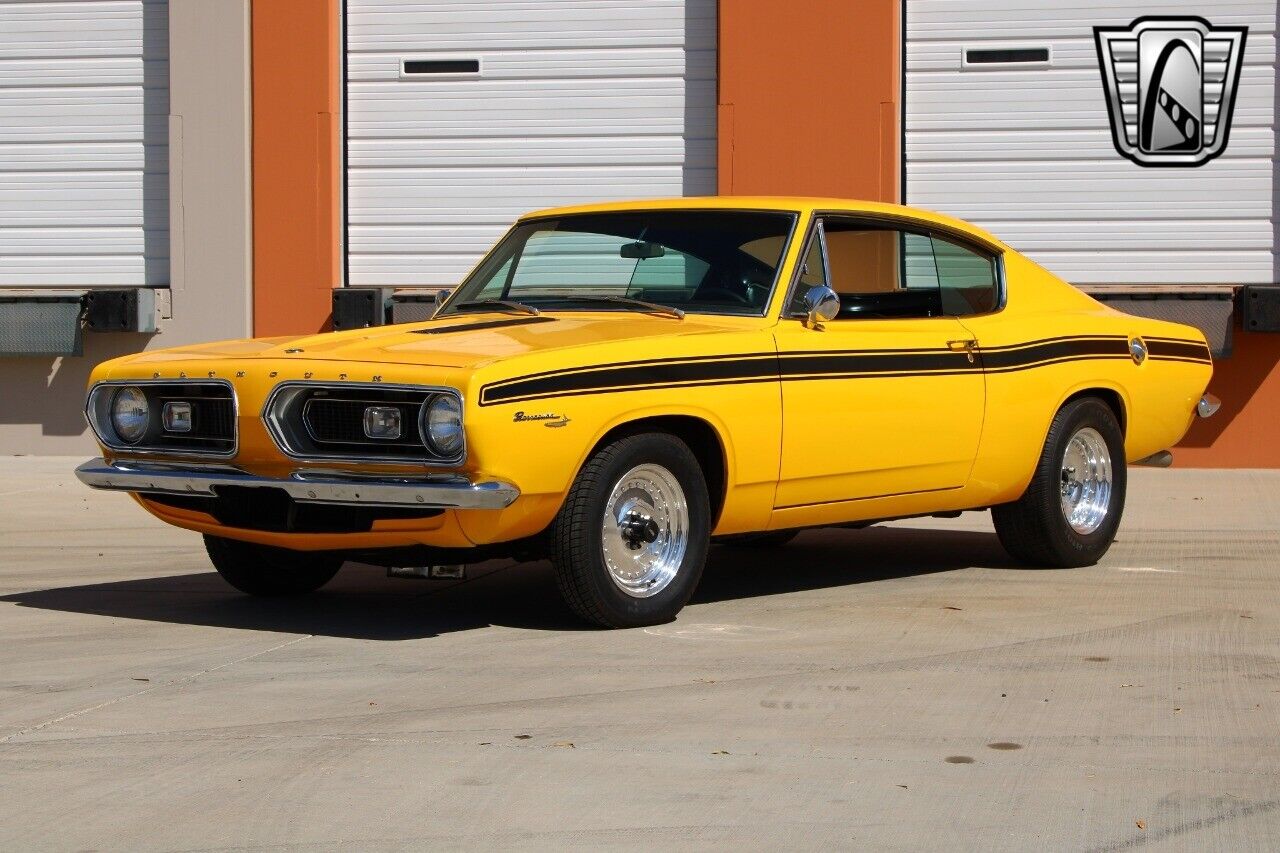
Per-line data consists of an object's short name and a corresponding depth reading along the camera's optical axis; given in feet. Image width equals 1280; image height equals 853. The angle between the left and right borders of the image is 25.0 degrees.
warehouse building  68.60
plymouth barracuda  30.17
